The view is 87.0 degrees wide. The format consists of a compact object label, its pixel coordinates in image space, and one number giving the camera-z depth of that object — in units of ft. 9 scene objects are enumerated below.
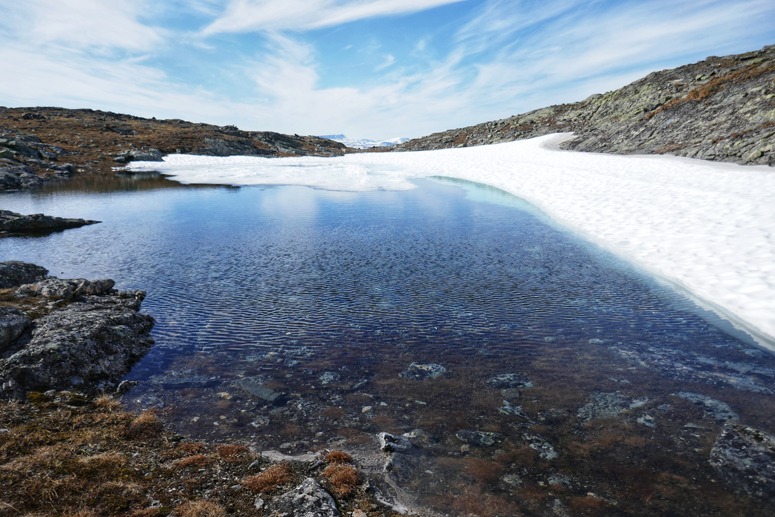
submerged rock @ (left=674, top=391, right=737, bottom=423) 25.54
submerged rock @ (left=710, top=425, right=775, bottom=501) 20.27
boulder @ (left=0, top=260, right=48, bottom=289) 44.68
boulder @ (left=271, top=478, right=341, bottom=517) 17.93
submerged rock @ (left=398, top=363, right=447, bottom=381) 30.84
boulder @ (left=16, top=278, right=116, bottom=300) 40.52
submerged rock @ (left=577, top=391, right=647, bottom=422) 26.07
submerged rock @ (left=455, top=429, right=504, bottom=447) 23.70
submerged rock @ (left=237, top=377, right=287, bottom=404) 28.12
